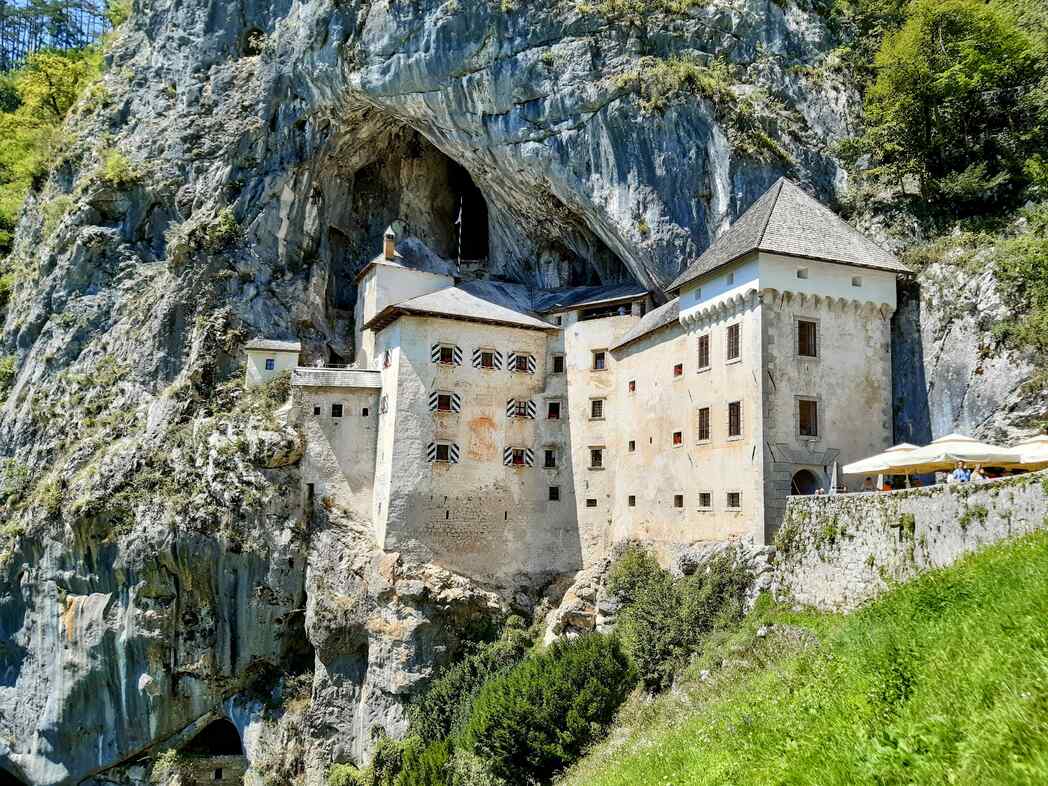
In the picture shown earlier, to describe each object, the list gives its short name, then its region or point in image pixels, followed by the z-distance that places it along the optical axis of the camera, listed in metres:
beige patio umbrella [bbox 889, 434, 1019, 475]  20.81
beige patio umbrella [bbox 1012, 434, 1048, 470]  20.52
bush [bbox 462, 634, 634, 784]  26.28
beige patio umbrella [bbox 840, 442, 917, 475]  22.89
